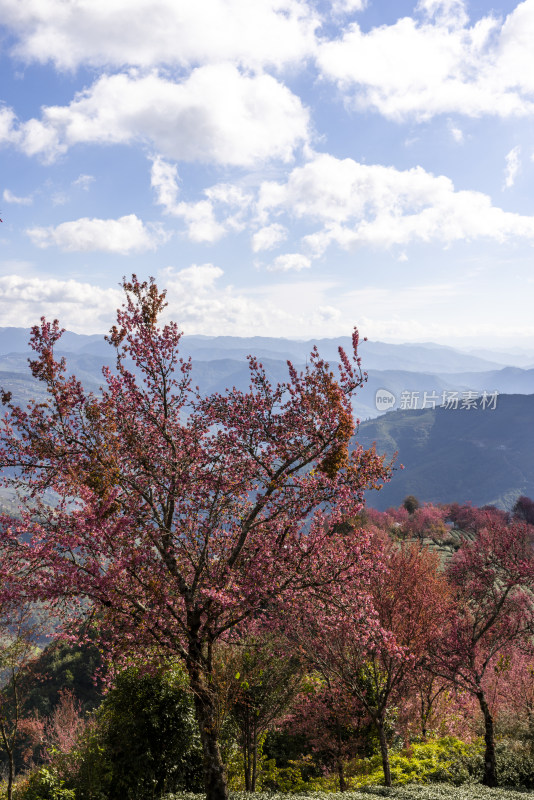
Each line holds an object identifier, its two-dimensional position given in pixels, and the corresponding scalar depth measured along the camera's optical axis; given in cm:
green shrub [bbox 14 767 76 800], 1277
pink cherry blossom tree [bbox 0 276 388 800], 913
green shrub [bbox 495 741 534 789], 1722
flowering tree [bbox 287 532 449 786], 1515
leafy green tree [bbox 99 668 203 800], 1361
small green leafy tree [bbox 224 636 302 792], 1581
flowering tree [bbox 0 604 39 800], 1857
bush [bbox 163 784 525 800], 1227
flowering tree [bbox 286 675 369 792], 1862
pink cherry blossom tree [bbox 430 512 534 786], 1794
